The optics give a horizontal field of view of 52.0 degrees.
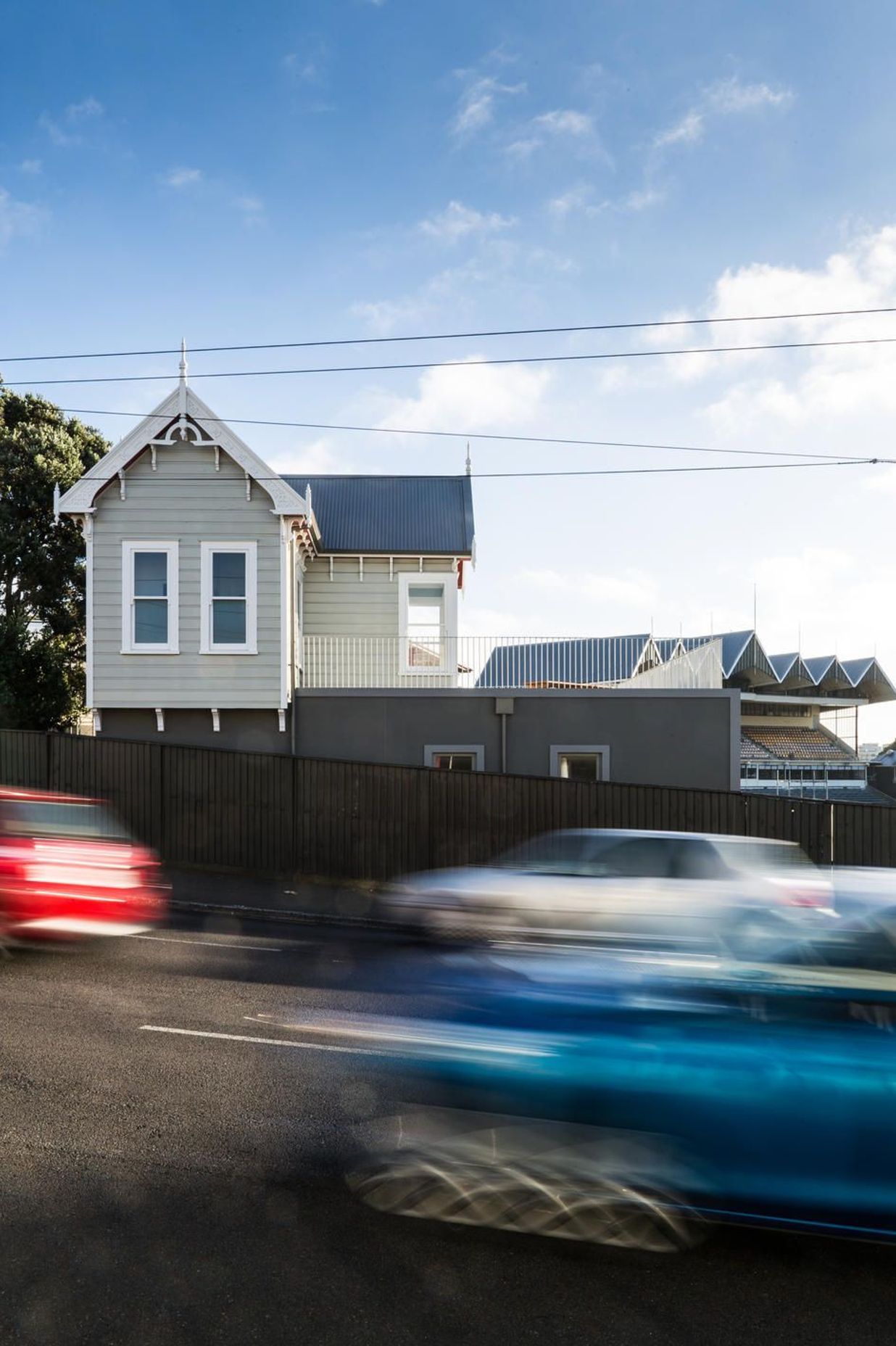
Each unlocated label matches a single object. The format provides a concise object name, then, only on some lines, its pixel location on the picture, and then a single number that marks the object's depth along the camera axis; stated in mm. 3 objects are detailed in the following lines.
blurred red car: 8969
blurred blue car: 3746
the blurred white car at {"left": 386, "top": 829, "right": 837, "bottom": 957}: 6285
